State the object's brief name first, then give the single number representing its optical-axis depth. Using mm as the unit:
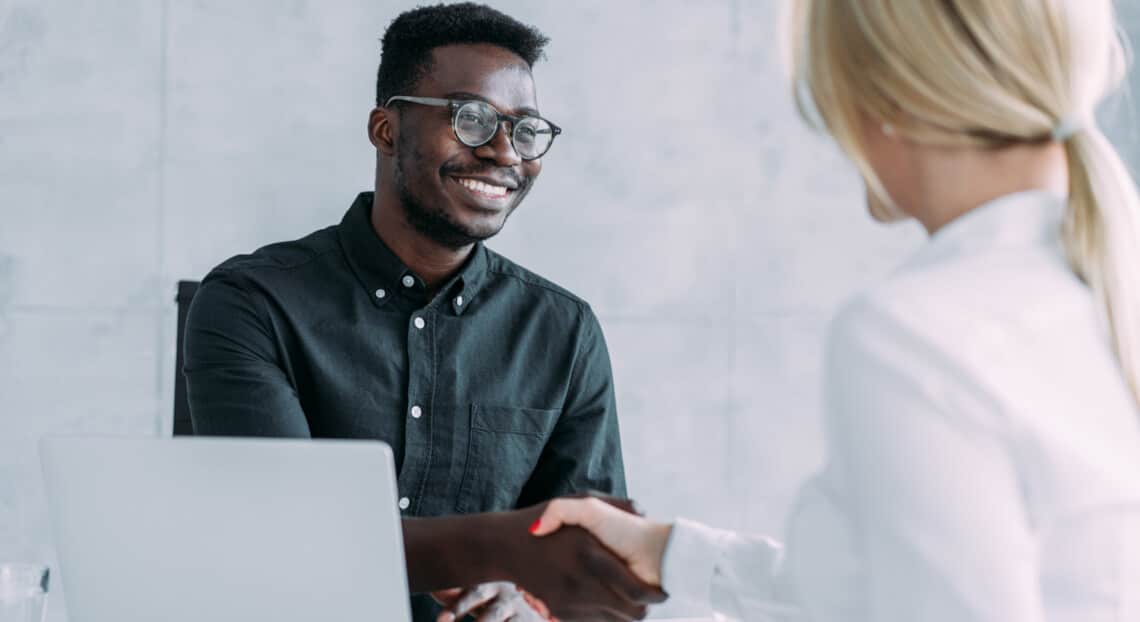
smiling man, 1957
